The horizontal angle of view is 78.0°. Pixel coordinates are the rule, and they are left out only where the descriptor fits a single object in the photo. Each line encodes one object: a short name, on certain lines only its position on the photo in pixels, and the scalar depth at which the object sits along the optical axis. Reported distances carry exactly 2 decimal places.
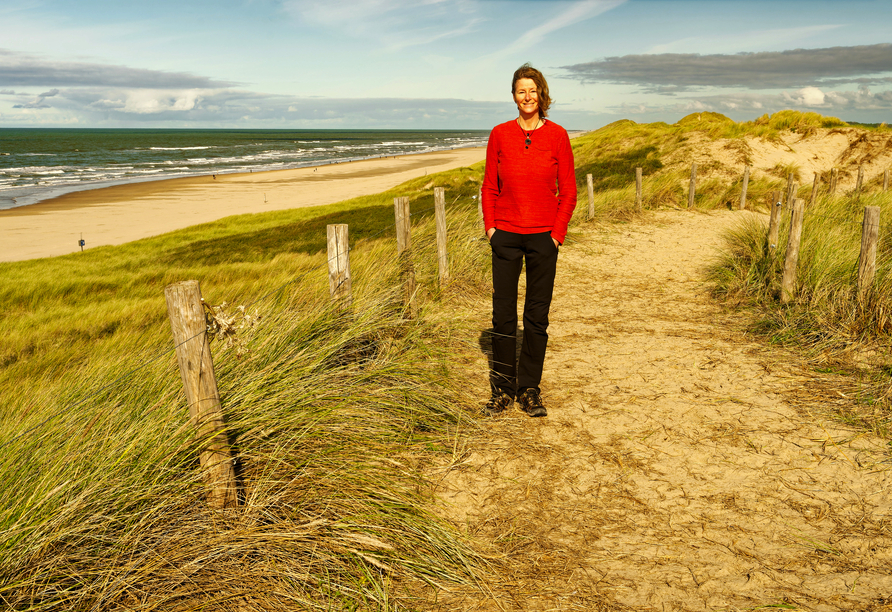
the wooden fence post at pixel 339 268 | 4.52
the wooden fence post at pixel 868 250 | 5.68
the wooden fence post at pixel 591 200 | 14.05
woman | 3.84
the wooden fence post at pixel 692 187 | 16.95
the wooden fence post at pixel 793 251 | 6.72
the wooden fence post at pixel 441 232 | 7.27
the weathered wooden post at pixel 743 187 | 17.28
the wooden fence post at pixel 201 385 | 2.45
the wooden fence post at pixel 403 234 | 5.89
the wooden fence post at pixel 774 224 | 7.65
